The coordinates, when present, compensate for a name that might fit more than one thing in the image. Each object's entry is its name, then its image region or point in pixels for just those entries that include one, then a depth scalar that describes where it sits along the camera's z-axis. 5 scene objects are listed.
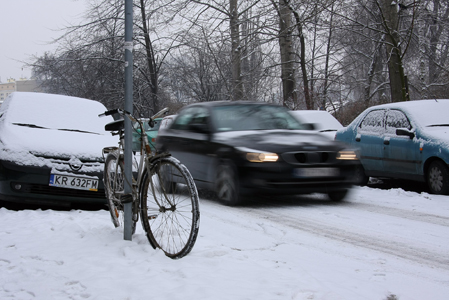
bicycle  3.74
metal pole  4.29
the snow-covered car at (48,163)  5.91
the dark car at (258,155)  6.54
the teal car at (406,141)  8.01
